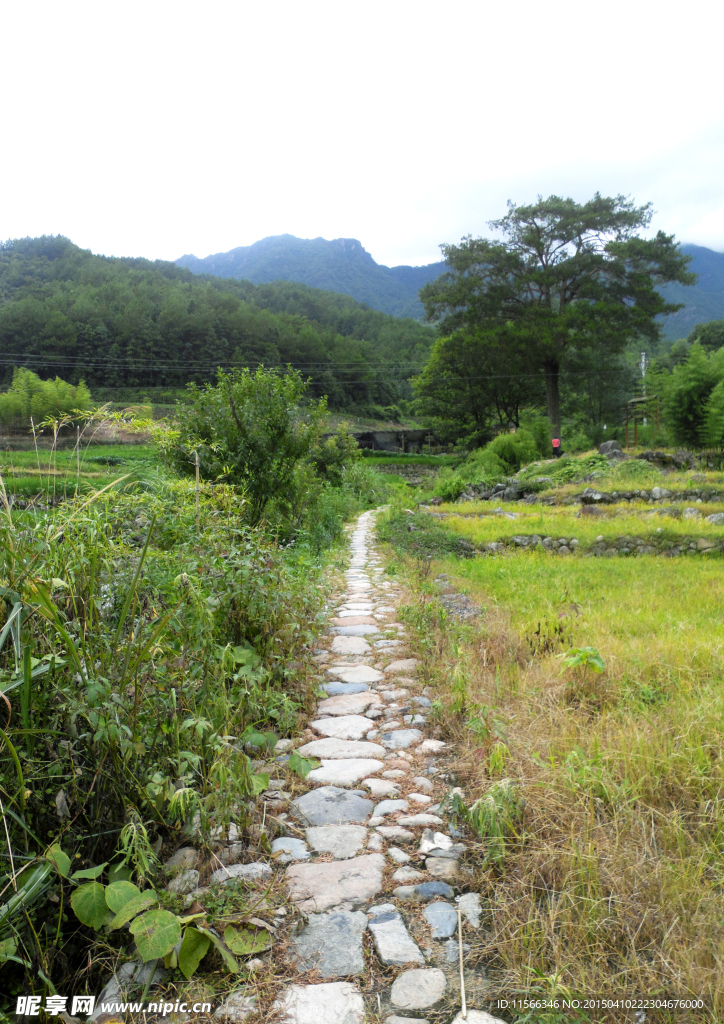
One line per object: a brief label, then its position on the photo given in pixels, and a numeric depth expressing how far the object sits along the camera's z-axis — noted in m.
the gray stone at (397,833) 2.19
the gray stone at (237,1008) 1.43
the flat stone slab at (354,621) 5.08
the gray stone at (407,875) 1.98
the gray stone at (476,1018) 1.43
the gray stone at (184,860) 1.84
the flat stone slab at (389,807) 2.38
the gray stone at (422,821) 2.28
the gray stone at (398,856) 2.07
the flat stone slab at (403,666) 3.96
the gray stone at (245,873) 1.89
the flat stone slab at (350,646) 4.40
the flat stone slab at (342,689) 3.64
